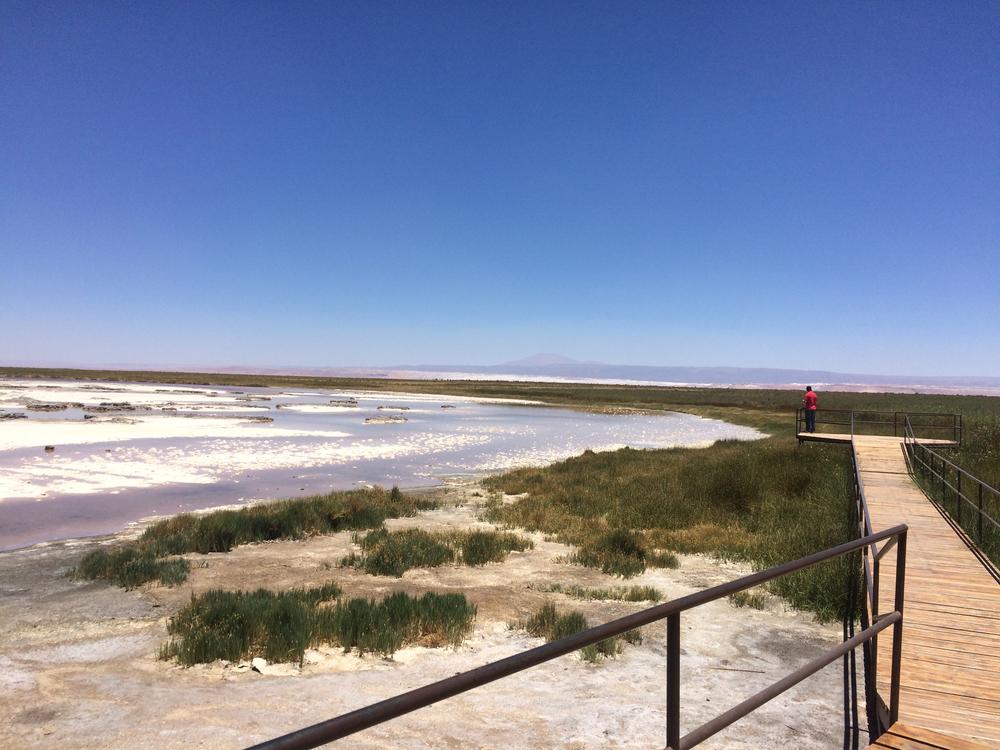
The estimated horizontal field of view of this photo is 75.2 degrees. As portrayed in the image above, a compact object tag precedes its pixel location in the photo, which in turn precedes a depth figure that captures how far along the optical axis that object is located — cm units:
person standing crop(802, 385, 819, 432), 2535
